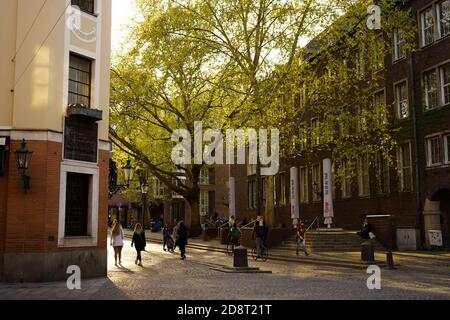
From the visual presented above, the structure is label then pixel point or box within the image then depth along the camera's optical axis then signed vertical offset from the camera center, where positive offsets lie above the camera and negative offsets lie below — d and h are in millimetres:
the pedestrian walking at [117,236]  21656 -648
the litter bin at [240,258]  18938 -1349
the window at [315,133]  25844 +3954
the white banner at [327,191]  29375 +1423
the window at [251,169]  54112 +4816
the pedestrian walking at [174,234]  31755 -875
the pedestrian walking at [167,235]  31738 -923
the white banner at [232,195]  38875 +1685
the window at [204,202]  68000 +2026
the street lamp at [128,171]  21500 +1868
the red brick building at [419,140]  27700 +3987
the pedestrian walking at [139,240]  22542 -843
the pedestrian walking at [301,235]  25078 -774
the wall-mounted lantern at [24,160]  15305 +1643
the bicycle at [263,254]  24922 -1677
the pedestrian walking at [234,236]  27062 -854
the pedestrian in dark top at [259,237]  24750 -857
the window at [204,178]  67688 +4935
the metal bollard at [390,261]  19219 -1511
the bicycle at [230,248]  27323 -1644
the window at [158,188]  63625 +3585
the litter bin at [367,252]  20391 -1267
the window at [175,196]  65625 +2709
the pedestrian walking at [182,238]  25859 -892
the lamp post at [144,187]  29150 +1709
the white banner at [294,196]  33694 +1357
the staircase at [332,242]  27656 -1242
